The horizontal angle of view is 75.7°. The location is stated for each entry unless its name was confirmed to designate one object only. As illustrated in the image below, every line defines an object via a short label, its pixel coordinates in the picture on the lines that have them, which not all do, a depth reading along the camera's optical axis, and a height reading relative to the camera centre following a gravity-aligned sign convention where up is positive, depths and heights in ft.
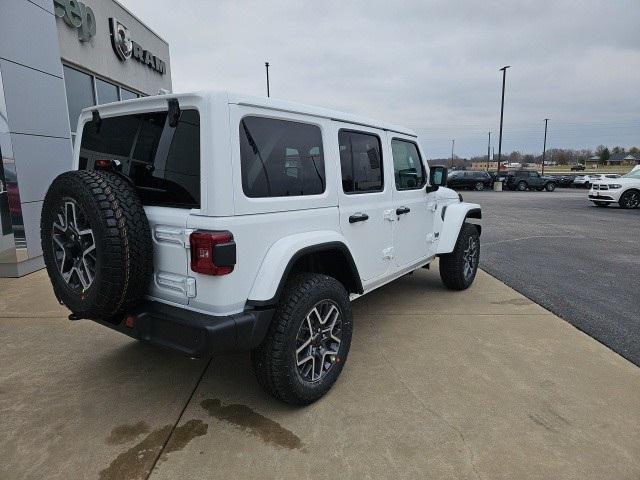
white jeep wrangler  7.16 -1.11
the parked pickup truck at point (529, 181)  99.19 -3.34
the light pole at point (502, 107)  93.91 +13.62
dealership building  18.43 +2.97
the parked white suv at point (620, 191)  51.41 -3.13
